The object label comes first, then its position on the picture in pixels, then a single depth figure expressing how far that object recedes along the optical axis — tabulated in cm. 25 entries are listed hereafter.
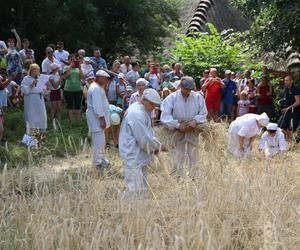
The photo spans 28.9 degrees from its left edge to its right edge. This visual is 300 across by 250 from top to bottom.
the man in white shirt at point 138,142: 600
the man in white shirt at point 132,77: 1281
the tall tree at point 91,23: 1658
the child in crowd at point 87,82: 1091
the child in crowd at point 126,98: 1145
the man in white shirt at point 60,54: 1320
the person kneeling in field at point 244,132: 821
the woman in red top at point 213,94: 1284
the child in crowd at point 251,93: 1311
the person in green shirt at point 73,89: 1190
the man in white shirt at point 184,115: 748
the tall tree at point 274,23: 1317
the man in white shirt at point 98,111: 834
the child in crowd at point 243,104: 1301
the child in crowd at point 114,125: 1038
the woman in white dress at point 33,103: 990
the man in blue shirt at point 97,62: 1308
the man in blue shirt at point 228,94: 1336
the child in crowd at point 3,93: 930
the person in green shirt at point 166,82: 1253
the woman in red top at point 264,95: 1290
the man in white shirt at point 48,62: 1223
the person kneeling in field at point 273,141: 853
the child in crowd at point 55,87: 1168
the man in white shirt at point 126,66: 1314
